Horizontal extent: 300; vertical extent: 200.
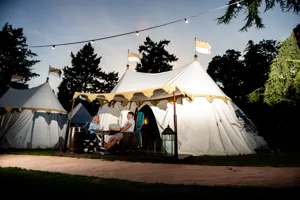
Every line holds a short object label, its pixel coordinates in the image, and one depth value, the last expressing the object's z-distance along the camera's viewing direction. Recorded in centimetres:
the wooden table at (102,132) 735
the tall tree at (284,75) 740
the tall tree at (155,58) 3381
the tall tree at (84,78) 3456
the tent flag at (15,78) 1489
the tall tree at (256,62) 2638
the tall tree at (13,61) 3047
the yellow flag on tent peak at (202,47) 976
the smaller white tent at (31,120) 1198
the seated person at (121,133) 714
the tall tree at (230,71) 2775
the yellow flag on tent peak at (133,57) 1272
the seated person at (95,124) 817
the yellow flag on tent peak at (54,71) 1415
